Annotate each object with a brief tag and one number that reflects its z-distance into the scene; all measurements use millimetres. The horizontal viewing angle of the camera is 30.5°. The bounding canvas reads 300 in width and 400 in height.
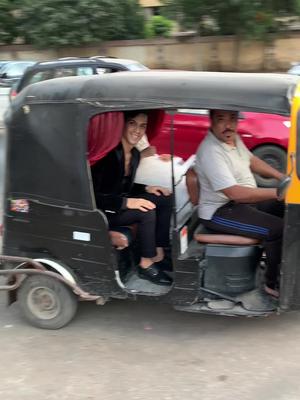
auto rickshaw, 3533
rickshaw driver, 3789
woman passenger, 4059
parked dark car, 9086
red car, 6906
